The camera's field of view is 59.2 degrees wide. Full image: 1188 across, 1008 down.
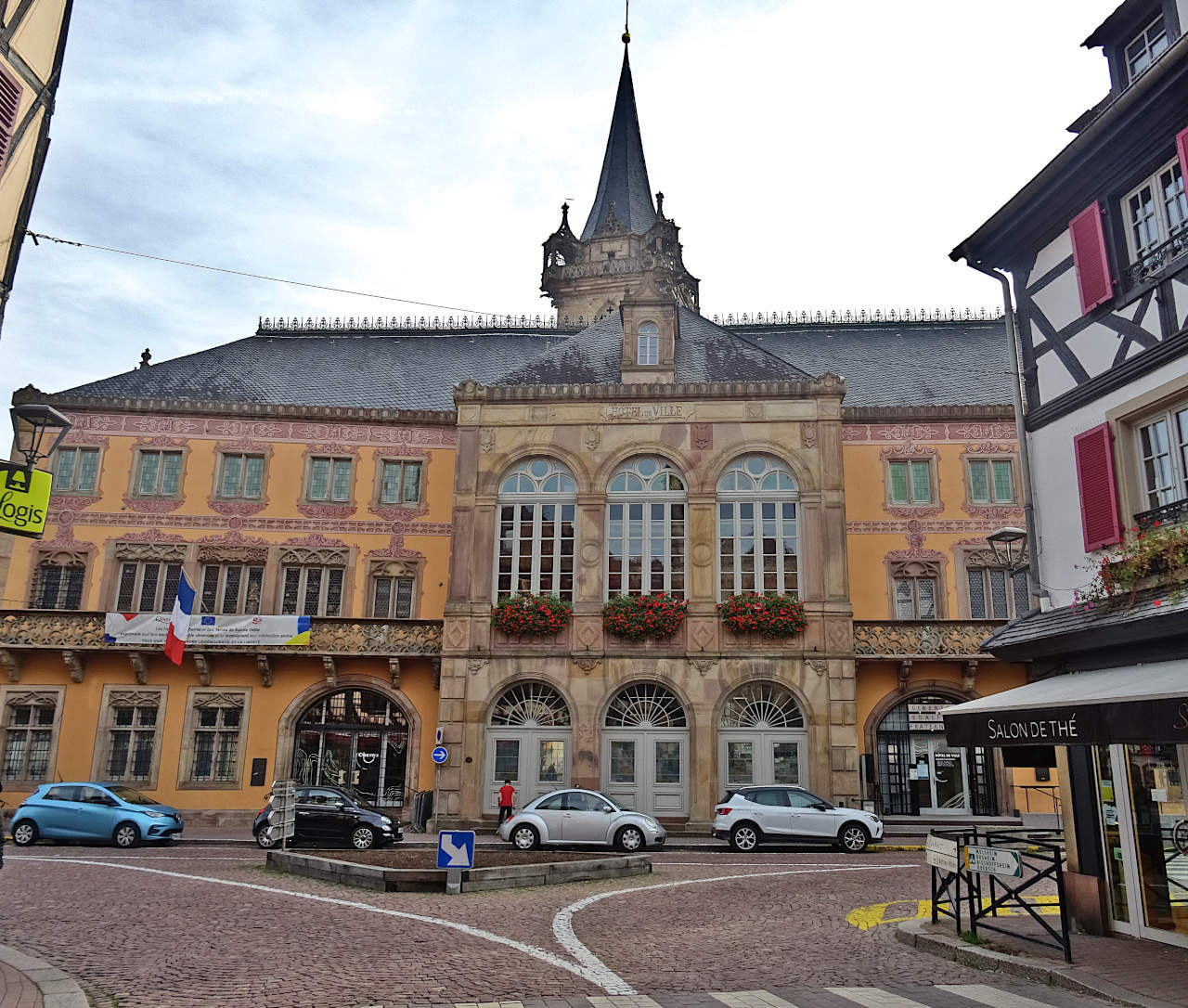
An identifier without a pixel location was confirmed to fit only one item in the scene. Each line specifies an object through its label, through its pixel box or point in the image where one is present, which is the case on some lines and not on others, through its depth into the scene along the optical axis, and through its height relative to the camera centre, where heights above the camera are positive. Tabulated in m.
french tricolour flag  26.39 +3.59
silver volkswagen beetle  20.77 -0.99
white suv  21.38 -0.90
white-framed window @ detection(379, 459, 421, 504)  30.17 +8.12
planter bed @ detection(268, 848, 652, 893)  14.69 -1.39
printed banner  27.47 +3.52
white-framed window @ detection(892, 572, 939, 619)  28.58 +4.99
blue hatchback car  21.83 -1.14
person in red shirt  24.81 -0.63
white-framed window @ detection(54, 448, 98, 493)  29.34 +8.01
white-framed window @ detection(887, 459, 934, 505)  29.19 +8.18
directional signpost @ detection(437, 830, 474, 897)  14.29 -1.09
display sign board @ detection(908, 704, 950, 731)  27.55 +1.68
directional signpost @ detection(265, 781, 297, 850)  19.59 -0.79
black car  20.70 -1.08
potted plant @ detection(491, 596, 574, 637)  26.45 +3.89
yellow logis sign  10.01 +2.46
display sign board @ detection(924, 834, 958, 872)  10.89 -0.72
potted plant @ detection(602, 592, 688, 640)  26.20 +3.91
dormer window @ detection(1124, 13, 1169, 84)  12.79 +8.97
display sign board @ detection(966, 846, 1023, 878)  9.86 -0.72
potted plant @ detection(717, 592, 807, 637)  25.92 +3.95
